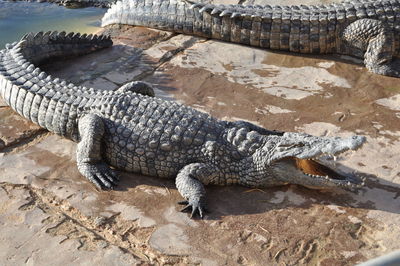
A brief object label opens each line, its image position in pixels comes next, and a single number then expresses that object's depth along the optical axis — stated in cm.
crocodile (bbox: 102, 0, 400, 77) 597
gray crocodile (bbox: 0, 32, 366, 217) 380
